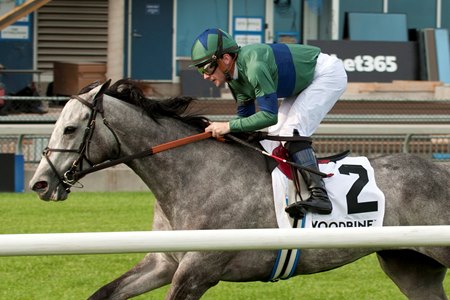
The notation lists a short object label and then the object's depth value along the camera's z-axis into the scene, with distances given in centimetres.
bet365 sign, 4381
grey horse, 1317
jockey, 1328
